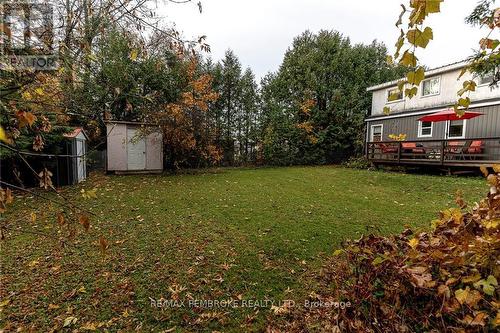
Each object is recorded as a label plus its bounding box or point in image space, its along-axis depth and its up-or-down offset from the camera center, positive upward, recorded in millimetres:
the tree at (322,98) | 16469 +3335
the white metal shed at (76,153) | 8300 -331
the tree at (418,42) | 859 +429
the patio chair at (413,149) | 10844 +75
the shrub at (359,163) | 13625 -741
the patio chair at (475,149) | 9461 +127
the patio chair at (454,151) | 9586 +27
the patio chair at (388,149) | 11781 +62
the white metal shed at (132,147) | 11102 -119
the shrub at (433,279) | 1187 -665
